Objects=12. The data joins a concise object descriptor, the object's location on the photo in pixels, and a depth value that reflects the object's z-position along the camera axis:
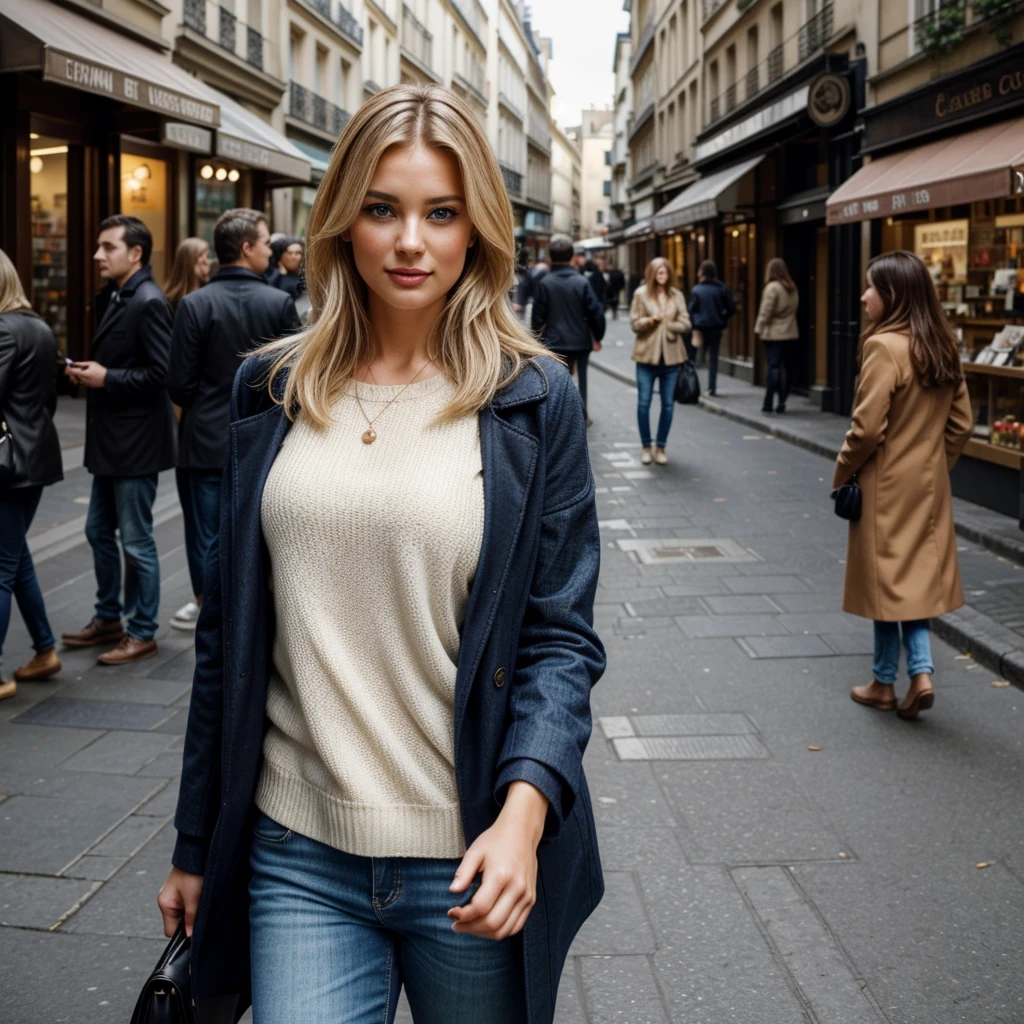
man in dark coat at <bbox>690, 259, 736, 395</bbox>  20.91
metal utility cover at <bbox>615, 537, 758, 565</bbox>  9.14
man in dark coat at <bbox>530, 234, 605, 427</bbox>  14.09
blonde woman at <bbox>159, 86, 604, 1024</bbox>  1.83
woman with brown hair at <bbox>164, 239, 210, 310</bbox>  7.48
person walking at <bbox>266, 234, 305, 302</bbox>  11.67
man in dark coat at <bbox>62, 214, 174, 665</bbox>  6.57
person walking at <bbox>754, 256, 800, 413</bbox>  17.69
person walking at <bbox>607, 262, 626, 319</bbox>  38.56
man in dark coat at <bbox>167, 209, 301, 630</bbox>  6.60
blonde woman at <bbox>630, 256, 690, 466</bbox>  13.38
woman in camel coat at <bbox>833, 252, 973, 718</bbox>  5.74
